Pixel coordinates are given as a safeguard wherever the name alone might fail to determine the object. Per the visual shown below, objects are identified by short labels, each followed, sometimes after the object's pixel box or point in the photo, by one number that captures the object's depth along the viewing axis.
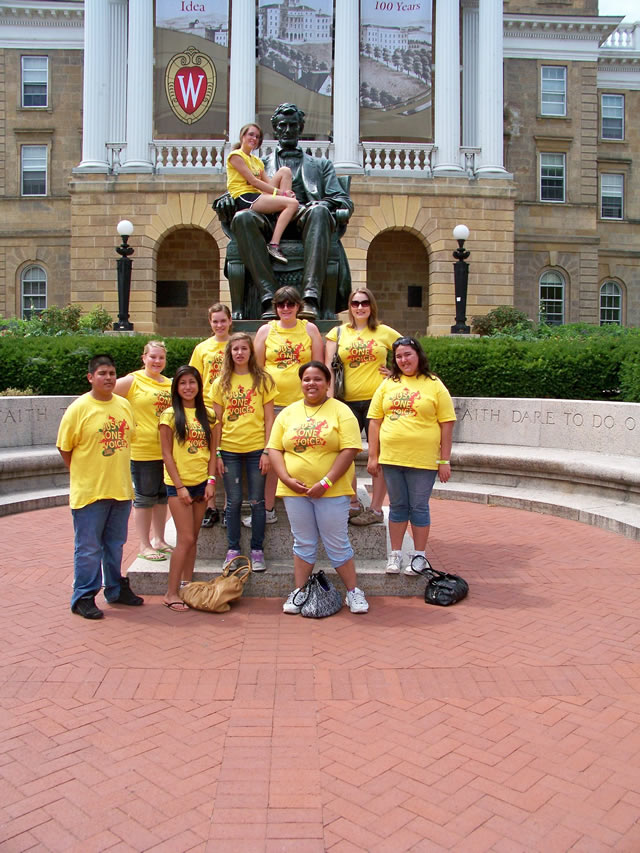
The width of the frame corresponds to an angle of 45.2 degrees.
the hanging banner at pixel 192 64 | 26.50
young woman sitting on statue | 7.33
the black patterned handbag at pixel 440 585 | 5.29
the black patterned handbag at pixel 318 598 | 5.01
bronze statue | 7.41
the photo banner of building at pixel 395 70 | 26.48
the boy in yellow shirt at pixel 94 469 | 4.96
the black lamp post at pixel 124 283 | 20.91
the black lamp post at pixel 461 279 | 21.06
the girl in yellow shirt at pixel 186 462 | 5.13
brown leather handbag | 5.07
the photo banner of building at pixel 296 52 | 26.41
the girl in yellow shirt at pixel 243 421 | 5.32
